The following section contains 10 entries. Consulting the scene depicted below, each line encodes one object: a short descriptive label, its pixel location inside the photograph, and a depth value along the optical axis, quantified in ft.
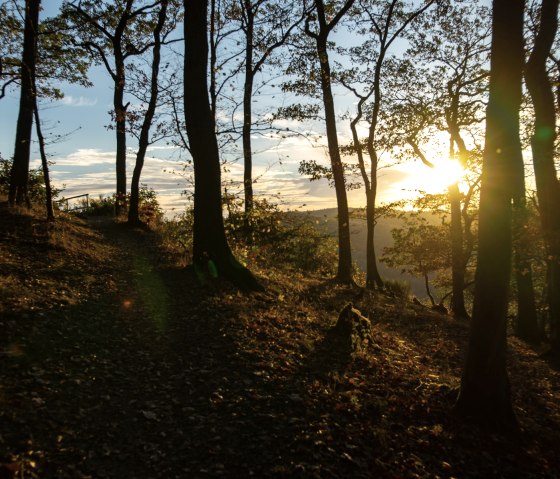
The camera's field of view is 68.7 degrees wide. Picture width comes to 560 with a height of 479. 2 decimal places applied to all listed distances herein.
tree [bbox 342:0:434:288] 62.69
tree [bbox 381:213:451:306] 84.84
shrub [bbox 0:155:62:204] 69.73
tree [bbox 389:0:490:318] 61.26
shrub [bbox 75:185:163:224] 68.85
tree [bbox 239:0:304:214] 62.13
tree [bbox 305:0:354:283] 53.88
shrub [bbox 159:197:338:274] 52.06
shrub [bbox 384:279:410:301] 65.63
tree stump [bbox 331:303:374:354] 26.58
